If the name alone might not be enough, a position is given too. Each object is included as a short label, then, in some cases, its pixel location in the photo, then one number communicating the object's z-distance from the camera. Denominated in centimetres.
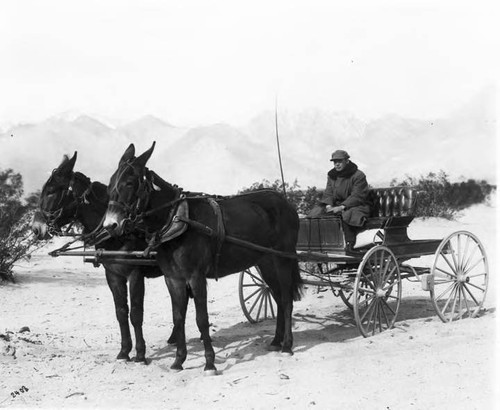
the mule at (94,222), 675
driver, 788
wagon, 778
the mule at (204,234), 611
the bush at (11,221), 1201
